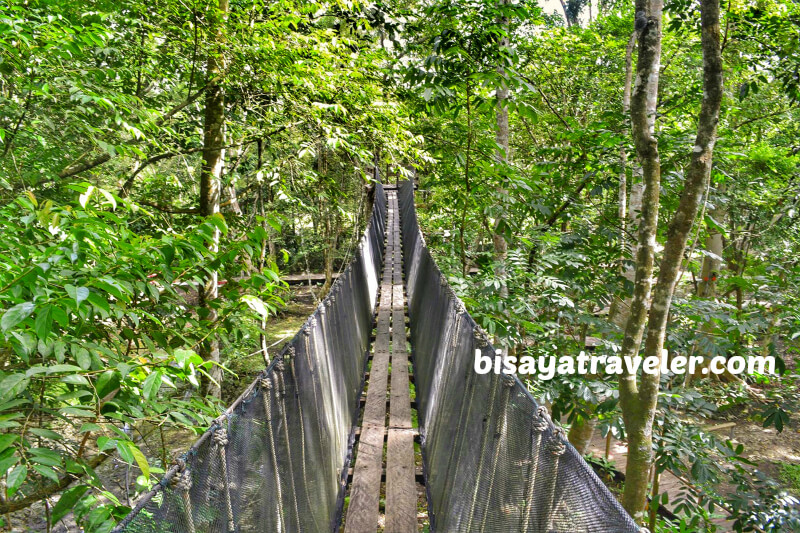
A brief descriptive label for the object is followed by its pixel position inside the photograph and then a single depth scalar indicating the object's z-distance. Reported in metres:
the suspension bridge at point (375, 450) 1.11
